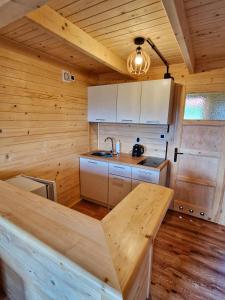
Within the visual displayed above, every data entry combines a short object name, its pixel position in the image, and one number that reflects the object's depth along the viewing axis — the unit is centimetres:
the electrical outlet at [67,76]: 258
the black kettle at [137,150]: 293
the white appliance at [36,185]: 176
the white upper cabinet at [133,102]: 243
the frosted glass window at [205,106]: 238
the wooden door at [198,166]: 247
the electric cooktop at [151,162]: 248
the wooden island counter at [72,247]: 66
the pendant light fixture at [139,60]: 170
